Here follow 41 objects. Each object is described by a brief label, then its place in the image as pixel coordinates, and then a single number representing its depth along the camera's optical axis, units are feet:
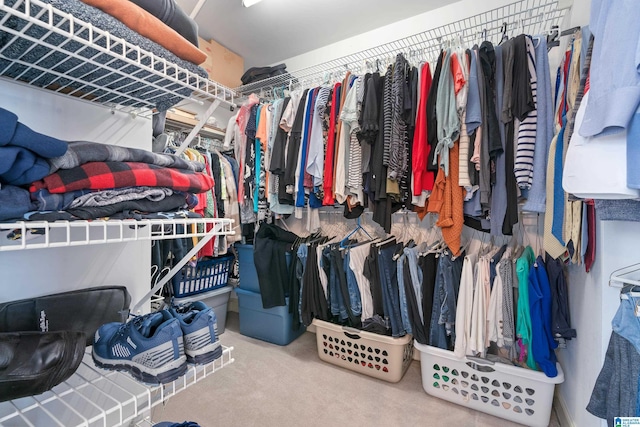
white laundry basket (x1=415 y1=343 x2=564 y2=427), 4.42
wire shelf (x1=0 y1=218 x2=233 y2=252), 1.56
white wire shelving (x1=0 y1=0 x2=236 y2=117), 1.70
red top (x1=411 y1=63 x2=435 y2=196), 4.82
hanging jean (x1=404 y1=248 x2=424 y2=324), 5.30
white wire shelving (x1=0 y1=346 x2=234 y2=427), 2.07
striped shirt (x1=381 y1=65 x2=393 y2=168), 5.04
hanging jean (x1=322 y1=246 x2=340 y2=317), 6.08
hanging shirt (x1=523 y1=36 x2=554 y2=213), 4.08
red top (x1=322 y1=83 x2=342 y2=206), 5.81
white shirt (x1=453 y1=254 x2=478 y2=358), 4.77
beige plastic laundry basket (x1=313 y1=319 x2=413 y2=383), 5.56
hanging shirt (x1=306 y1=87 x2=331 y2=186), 5.87
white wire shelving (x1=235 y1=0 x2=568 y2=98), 5.49
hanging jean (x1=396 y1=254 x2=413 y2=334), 5.36
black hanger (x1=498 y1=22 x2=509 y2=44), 4.72
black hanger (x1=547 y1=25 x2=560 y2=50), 4.58
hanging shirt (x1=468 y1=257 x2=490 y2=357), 4.68
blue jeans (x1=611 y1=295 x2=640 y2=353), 2.57
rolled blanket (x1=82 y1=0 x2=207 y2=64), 1.93
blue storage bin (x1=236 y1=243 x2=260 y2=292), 7.31
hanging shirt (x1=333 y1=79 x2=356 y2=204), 5.63
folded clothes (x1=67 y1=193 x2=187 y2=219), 1.94
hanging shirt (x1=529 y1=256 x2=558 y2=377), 4.31
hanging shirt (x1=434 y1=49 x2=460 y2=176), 4.48
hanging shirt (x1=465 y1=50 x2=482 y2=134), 4.39
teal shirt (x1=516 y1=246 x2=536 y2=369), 4.43
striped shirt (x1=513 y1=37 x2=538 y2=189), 4.08
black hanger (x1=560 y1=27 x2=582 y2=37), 4.21
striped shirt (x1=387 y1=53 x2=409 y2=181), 4.90
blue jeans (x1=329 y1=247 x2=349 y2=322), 6.01
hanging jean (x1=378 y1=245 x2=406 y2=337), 5.51
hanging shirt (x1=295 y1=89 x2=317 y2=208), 6.06
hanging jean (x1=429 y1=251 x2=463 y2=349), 4.99
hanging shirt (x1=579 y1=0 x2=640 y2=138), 1.79
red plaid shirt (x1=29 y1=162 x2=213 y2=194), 1.85
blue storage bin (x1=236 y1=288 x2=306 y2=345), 6.95
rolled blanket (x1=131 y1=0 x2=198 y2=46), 2.24
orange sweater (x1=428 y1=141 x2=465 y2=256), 4.66
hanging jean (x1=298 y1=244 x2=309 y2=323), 6.58
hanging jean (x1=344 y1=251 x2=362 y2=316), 5.82
